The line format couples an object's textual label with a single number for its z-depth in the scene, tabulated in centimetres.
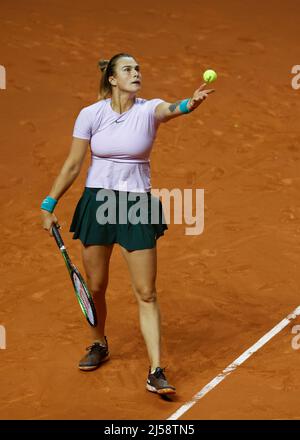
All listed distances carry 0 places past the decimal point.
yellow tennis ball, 1450
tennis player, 1545
